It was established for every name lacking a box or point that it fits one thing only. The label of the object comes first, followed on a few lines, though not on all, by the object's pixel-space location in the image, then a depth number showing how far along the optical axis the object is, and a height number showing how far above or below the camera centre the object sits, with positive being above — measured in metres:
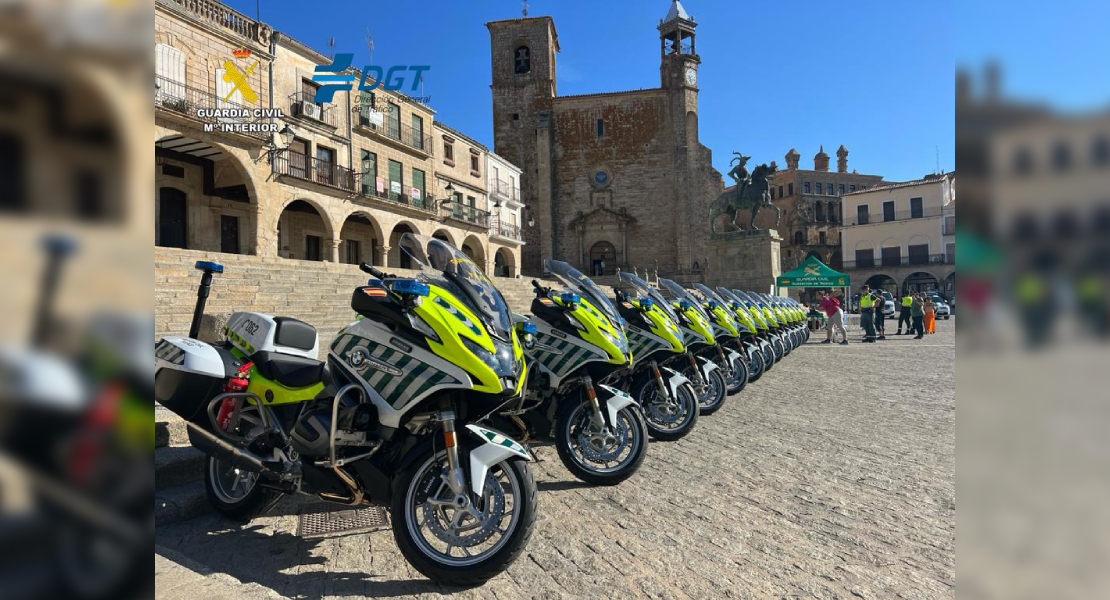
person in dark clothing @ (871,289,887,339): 16.91 -0.51
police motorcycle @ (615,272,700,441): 4.75 -0.56
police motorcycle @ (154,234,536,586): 2.40 -0.45
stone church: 40.06 +9.50
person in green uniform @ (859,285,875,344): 16.50 -0.41
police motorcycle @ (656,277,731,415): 5.78 -0.56
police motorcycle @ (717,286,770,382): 8.03 -0.52
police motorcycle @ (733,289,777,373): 8.97 -0.43
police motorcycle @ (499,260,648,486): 3.70 -0.55
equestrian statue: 23.33 +4.09
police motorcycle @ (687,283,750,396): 6.94 -0.50
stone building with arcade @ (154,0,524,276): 16.73 +4.96
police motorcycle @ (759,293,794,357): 11.47 -0.38
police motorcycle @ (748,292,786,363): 10.33 -0.42
